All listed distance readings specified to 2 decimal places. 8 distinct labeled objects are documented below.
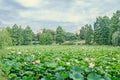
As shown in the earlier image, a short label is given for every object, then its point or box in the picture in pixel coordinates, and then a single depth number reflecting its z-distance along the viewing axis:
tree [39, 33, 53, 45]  48.50
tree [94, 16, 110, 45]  39.66
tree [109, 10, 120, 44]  35.48
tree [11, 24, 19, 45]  45.44
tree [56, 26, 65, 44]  51.28
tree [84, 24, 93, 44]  45.59
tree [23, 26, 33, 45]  48.84
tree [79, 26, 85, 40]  54.83
